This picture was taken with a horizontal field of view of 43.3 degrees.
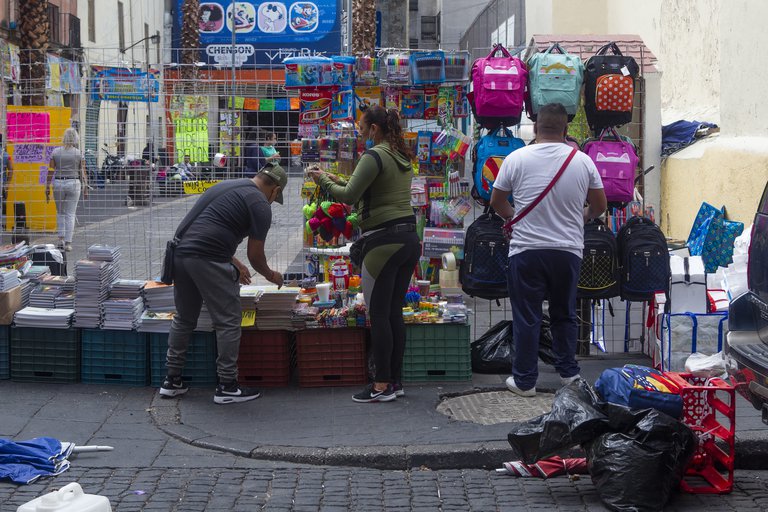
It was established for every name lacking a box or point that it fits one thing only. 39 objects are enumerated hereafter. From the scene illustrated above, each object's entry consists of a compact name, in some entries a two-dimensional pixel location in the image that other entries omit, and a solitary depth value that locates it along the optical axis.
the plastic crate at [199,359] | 6.99
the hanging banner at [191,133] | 9.77
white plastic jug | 3.57
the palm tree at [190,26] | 32.44
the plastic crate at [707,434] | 4.98
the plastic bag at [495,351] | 7.30
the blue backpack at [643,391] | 4.82
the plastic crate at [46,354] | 7.15
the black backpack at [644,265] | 7.12
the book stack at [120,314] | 7.08
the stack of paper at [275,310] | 6.98
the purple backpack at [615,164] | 7.33
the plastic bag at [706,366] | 5.22
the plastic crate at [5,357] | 7.22
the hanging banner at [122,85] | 9.12
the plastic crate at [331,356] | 6.96
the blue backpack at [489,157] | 7.40
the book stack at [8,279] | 7.18
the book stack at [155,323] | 7.03
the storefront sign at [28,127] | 12.12
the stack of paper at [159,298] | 7.18
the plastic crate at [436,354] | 7.01
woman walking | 12.13
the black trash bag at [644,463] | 4.66
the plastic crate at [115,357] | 7.10
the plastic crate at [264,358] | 6.97
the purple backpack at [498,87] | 7.27
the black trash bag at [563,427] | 4.91
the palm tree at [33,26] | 17.27
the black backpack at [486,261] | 7.12
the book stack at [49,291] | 7.34
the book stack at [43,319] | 7.10
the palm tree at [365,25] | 20.47
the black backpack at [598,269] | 7.09
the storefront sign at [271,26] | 33.59
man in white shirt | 6.25
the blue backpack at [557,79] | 7.19
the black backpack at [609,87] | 7.36
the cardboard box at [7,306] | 7.18
